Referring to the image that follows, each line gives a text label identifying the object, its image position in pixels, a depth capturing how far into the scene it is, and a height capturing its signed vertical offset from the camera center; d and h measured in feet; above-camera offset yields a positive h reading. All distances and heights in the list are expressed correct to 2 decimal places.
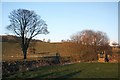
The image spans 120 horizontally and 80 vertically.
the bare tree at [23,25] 72.76 +9.77
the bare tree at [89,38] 70.77 +1.96
